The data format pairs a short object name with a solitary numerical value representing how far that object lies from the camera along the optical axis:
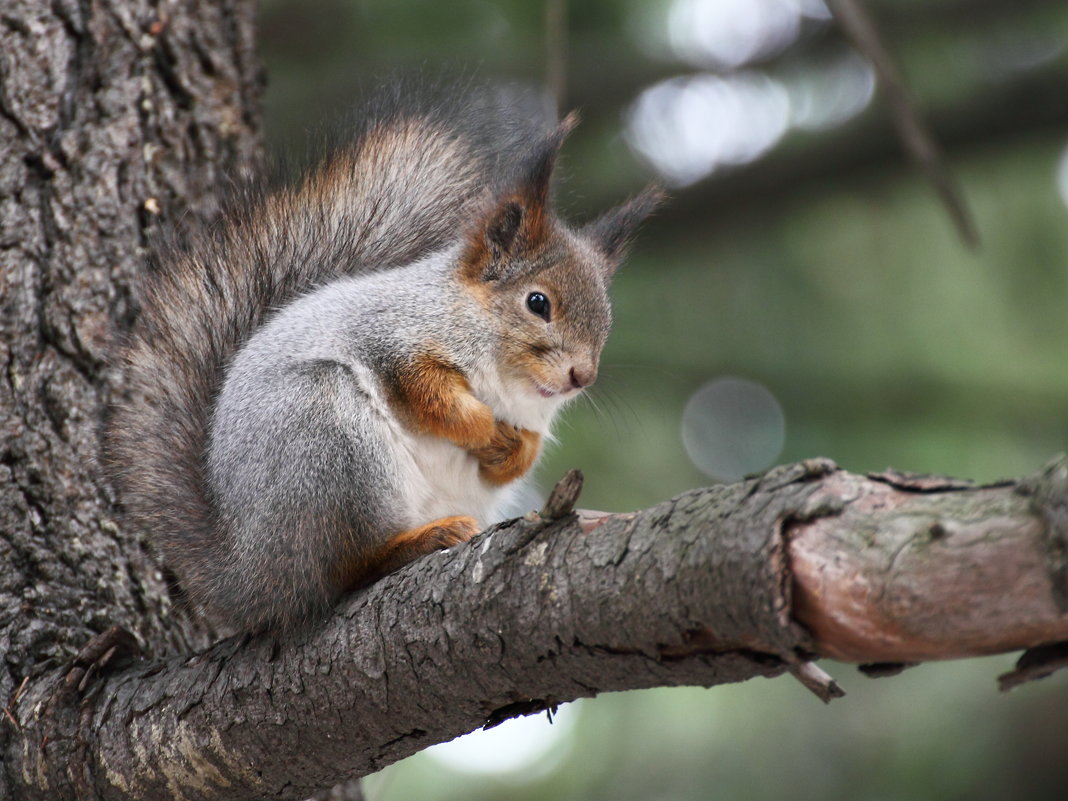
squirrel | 4.82
